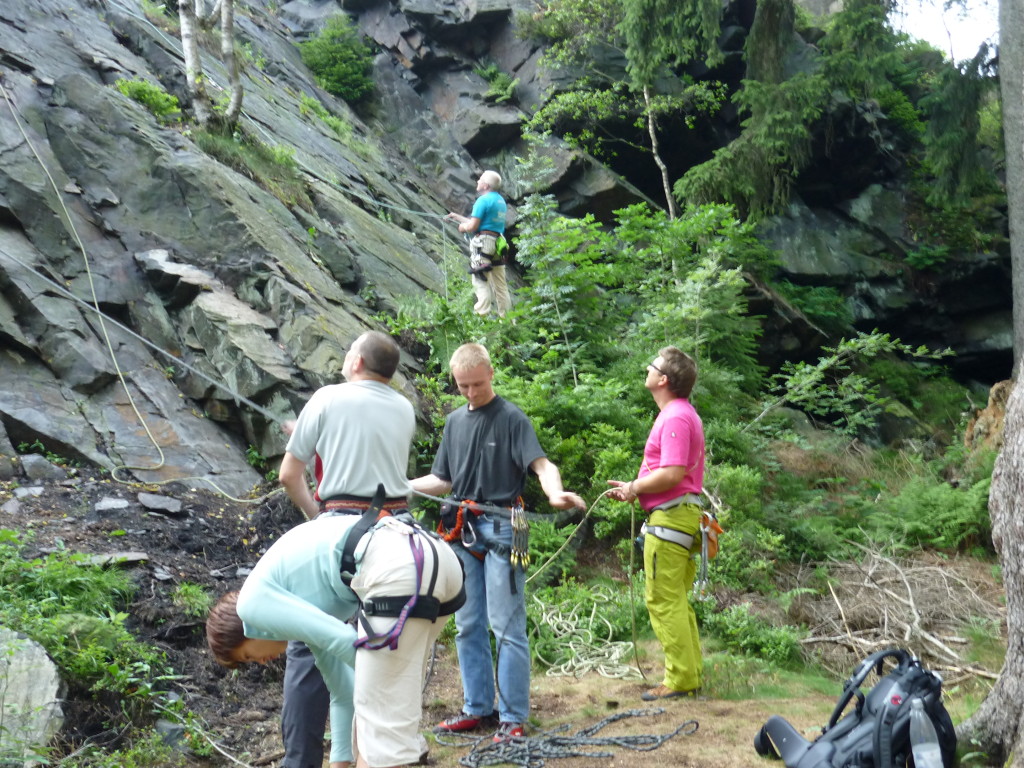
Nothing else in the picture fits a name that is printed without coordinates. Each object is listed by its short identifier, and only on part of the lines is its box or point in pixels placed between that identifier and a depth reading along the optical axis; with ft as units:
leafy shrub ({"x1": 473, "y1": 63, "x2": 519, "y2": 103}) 62.23
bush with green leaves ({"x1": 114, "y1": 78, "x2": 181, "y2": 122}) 35.14
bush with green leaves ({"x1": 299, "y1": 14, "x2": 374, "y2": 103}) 63.36
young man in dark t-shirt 15.51
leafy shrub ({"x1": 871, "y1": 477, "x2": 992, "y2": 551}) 28.14
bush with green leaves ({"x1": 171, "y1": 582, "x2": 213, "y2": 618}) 18.65
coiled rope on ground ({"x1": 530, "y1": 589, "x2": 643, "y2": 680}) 20.34
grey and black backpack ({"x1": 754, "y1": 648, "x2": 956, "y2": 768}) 11.29
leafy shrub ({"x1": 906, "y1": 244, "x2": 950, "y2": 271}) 61.93
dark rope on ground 14.33
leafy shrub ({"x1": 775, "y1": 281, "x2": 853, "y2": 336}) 57.98
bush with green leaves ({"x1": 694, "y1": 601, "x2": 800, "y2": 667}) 21.17
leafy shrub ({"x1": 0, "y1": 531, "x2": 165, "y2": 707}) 15.24
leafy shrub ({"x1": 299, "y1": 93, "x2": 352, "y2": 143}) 53.72
